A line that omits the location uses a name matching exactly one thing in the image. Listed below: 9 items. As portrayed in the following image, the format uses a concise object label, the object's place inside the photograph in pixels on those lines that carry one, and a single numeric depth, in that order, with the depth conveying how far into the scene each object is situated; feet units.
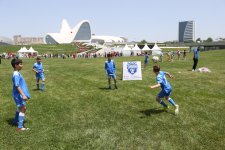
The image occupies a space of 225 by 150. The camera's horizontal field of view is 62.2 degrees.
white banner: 40.87
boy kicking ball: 20.88
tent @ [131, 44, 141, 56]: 152.79
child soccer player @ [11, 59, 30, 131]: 17.47
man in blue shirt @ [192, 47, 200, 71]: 51.77
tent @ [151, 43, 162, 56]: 142.61
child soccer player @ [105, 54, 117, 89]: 33.19
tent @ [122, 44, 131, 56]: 154.38
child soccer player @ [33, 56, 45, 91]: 32.51
